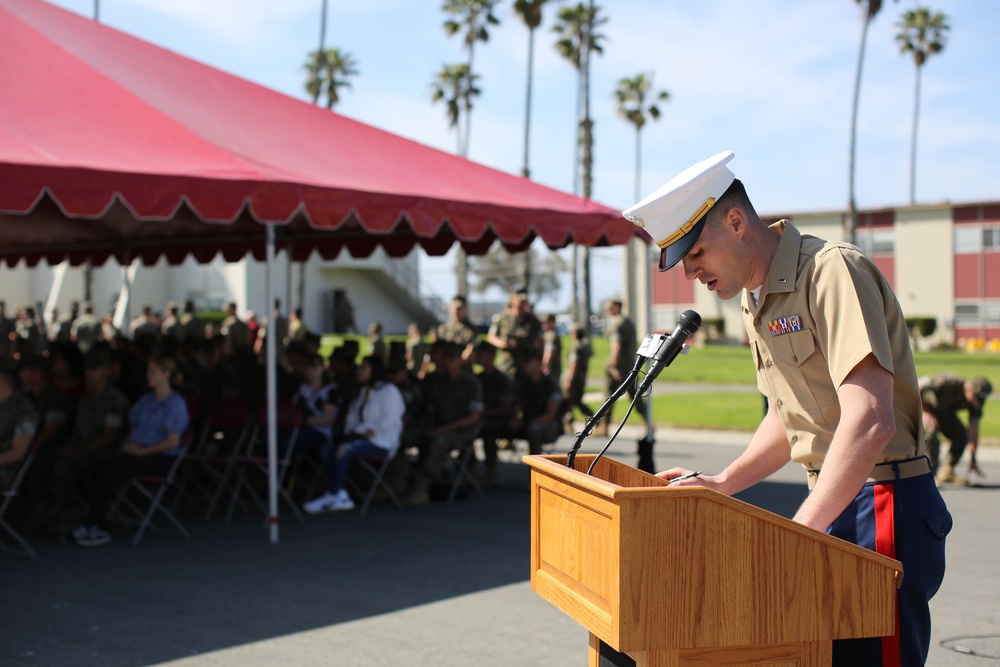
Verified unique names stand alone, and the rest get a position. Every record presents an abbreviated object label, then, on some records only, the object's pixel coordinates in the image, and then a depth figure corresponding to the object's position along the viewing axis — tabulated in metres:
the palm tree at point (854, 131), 38.66
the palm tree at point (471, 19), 45.16
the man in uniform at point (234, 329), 16.45
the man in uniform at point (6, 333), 15.25
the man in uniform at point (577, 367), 14.29
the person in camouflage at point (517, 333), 13.22
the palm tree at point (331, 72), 46.78
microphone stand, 2.51
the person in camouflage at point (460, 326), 14.03
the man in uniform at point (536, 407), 10.38
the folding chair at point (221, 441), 8.89
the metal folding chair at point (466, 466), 9.67
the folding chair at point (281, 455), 8.70
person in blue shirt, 7.75
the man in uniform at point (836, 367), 2.34
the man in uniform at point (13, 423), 7.48
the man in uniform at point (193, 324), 16.88
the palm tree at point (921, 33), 55.97
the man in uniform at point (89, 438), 8.16
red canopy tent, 7.11
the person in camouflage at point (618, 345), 14.38
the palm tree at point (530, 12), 40.66
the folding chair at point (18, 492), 7.25
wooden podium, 2.09
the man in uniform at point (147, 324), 15.82
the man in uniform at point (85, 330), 17.53
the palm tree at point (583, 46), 41.19
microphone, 2.46
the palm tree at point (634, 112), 50.34
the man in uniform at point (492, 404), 10.40
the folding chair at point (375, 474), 9.09
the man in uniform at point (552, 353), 14.22
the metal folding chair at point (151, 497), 7.75
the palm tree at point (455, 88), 48.94
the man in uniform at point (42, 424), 8.33
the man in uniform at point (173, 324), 17.52
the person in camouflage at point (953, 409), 10.13
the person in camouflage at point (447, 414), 9.66
